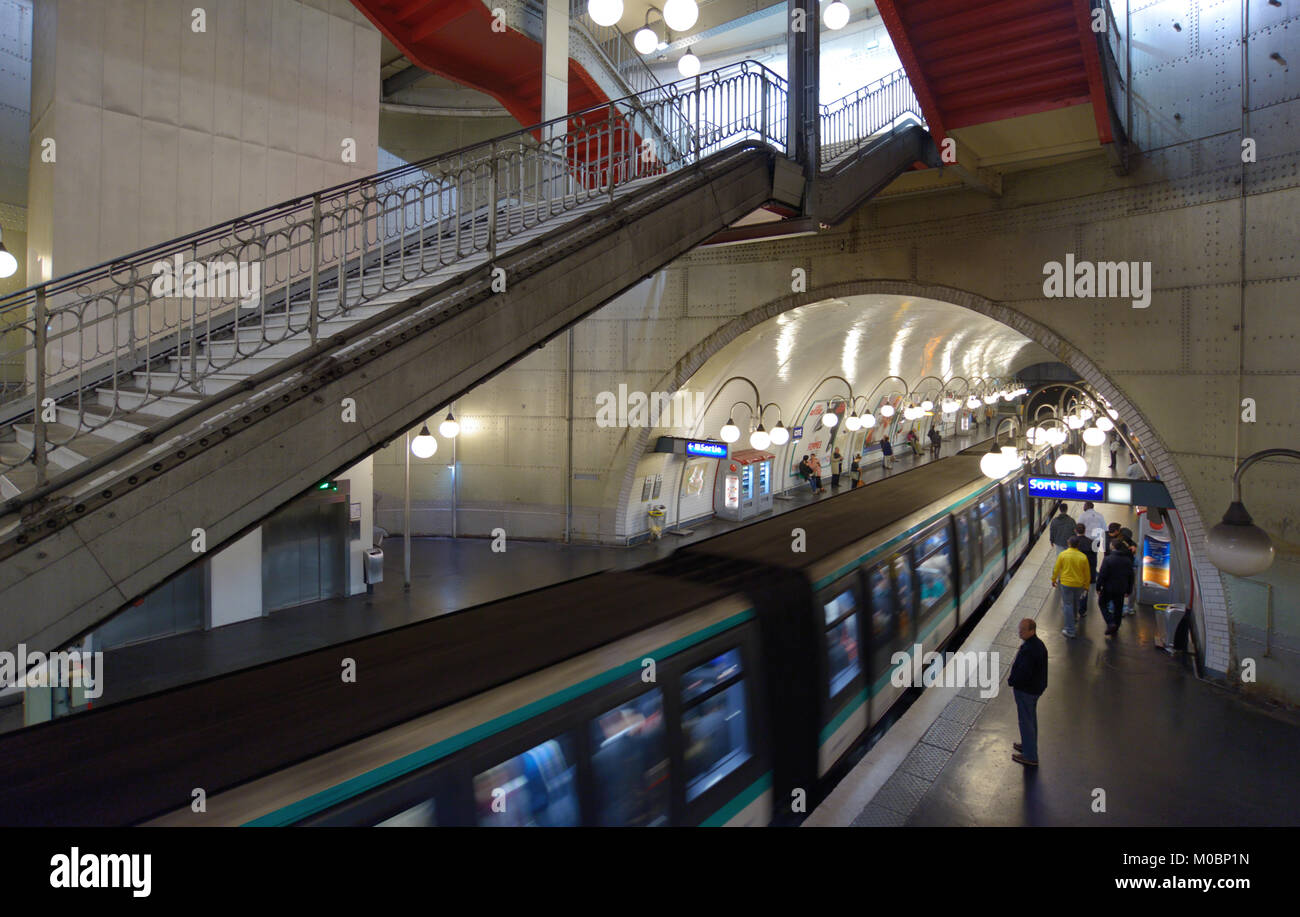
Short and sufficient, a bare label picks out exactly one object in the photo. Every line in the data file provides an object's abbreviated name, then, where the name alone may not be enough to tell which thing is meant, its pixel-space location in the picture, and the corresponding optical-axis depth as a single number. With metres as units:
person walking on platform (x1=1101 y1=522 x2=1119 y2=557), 10.29
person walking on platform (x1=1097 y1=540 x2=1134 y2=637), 9.50
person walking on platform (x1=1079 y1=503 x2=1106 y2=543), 14.09
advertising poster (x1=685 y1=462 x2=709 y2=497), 16.42
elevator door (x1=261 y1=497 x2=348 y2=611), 10.37
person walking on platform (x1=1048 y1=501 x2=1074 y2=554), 11.92
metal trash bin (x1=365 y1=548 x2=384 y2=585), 11.48
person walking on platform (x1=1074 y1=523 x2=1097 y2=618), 9.86
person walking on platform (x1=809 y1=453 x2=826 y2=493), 20.83
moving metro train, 2.43
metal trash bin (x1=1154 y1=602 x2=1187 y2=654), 8.95
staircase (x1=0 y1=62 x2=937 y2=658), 3.41
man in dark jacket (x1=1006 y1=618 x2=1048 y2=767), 5.91
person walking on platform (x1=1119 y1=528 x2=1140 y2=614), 10.28
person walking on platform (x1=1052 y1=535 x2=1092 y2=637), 9.38
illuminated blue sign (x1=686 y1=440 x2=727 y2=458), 13.54
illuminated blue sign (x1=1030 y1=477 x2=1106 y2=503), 8.58
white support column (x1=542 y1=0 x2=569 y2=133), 11.23
